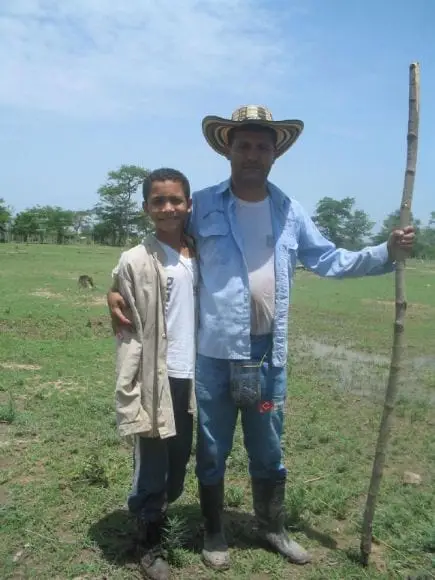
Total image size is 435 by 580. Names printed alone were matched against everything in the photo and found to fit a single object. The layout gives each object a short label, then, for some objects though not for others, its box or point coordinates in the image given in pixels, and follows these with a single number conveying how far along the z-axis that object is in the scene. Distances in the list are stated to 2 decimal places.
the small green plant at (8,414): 5.42
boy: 2.97
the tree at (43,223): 69.56
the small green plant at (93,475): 4.14
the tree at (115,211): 74.06
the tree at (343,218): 75.19
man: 3.14
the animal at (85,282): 18.28
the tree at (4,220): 62.72
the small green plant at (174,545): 3.21
